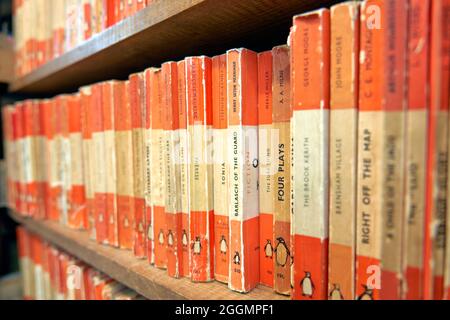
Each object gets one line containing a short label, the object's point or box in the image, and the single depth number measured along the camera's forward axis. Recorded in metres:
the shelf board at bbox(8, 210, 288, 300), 0.47
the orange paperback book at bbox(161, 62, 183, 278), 0.53
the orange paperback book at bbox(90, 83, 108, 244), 0.70
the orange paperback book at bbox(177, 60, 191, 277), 0.52
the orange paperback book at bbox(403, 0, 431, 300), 0.32
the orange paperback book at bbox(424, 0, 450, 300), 0.31
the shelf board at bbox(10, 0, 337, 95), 0.47
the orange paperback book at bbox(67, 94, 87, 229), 0.79
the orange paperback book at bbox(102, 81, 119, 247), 0.67
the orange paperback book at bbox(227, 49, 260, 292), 0.47
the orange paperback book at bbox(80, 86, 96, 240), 0.74
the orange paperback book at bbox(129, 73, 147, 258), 0.61
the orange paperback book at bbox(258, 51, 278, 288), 0.48
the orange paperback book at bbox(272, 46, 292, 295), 0.46
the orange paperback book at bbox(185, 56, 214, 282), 0.51
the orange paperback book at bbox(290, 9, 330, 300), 0.38
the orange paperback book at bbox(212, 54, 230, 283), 0.50
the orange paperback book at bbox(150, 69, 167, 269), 0.56
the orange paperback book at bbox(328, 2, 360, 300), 0.36
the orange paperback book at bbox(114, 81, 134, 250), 0.65
